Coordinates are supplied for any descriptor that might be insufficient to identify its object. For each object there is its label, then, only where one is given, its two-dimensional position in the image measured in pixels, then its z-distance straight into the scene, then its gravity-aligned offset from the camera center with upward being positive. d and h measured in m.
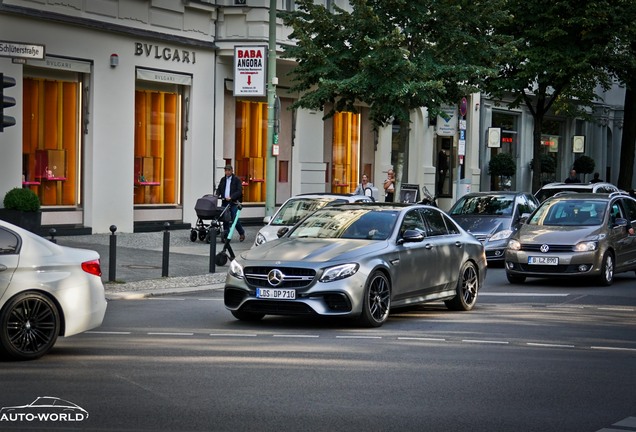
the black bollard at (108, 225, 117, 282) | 18.84 -1.66
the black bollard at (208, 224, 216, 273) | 21.31 -1.67
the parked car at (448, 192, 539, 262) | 25.05 -1.14
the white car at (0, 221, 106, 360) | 10.86 -1.28
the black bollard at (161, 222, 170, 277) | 20.22 -1.68
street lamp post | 25.38 +0.95
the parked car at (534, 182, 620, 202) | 29.00 -0.61
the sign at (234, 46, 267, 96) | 26.62 +1.90
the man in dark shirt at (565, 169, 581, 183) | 42.19 -0.53
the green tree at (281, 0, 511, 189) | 28.14 +2.56
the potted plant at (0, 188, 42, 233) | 23.78 -1.10
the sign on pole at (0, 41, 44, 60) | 17.47 +1.48
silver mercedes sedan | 13.60 -1.27
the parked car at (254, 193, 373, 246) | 23.03 -0.94
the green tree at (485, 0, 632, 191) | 38.19 +3.75
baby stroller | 27.31 -1.29
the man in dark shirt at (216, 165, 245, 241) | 27.14 -0.73
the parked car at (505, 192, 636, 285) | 20.67 -1.35
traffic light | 15.84 +0.67
